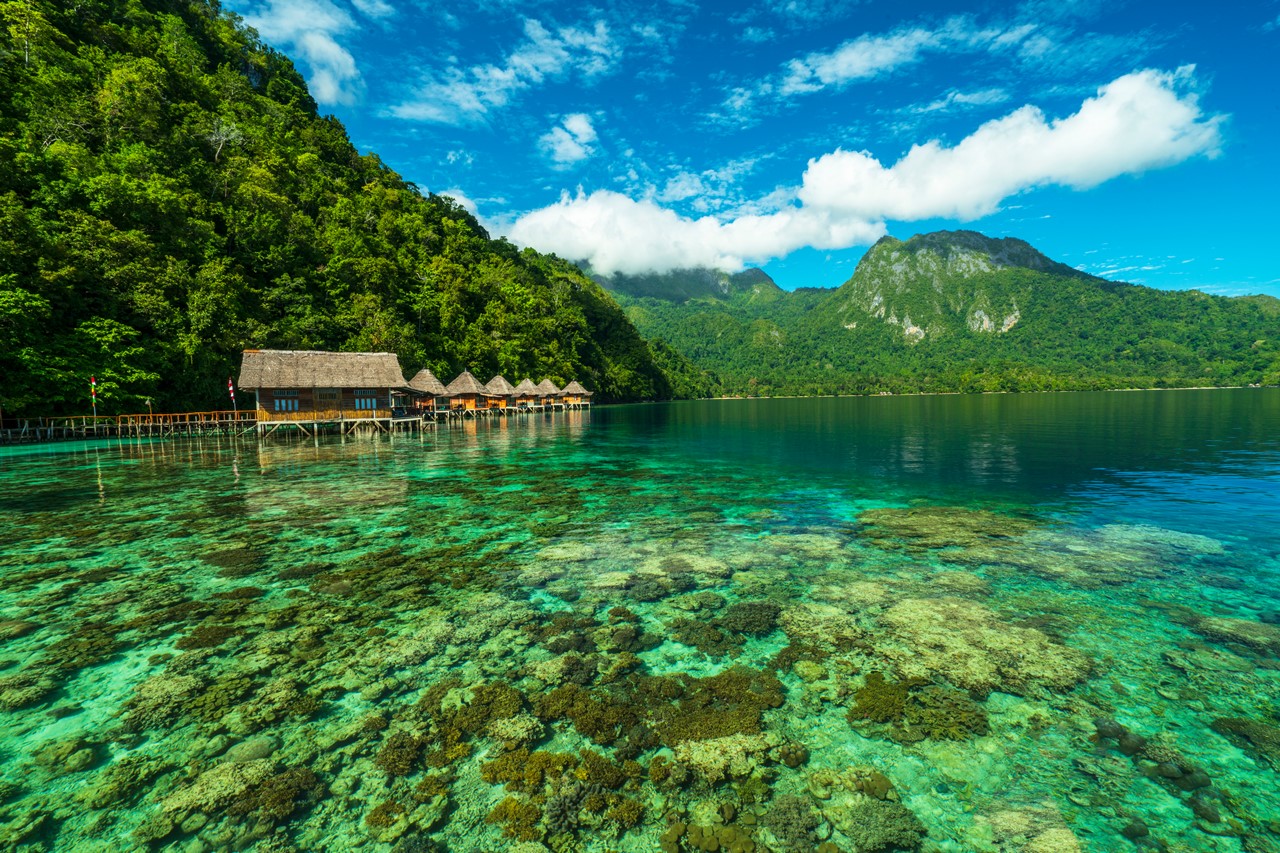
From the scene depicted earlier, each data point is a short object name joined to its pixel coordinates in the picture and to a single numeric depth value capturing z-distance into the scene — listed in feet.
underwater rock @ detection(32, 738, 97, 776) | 13.38
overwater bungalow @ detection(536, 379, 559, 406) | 223.16
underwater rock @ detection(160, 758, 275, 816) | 11.91
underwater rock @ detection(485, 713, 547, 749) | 14.42
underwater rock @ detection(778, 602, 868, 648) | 20.38
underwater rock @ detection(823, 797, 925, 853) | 11.03
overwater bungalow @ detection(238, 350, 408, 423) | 115.96
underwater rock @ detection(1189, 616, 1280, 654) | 19.66
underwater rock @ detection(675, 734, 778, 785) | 13.15
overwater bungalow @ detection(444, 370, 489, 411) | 184.44
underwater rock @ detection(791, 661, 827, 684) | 17.71
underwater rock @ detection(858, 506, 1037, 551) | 33.81
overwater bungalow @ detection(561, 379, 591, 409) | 245.65
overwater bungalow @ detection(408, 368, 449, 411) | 154.71
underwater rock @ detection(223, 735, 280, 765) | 13.66
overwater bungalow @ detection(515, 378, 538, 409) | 209.36
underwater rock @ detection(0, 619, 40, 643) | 20.95
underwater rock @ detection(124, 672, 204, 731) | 15.38
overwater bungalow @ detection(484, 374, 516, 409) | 199.62
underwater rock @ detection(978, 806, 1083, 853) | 10.85
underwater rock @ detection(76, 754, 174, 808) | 12.26
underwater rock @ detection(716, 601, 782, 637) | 21.50
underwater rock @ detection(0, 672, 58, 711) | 16.30
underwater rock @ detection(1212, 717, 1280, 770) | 13.70
